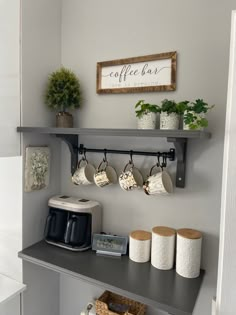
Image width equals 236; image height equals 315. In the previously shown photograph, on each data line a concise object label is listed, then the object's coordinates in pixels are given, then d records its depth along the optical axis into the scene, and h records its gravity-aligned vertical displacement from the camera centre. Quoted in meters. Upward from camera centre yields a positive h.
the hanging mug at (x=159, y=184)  1.03 -0.19
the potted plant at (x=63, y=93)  1.19 +0.22
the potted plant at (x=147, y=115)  1.01 +0.10
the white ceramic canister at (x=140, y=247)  1.08 -0.48
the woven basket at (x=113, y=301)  1.12 -0.79
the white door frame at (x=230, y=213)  0.73 -0.22
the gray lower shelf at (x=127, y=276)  0.86 -0.56
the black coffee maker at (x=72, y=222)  1.18 -0.42
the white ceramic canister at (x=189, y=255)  0.97 -0.46
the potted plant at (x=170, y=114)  0.97 +0.11
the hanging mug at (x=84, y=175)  1.21 -0.18
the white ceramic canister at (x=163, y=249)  1.02 -0.46
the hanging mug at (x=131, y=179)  1.10 -0.18
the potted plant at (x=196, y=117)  0.90 +0.09
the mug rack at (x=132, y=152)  1.08 -0.06
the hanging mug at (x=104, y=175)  1.15 -0.18
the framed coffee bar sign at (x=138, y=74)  1.07 +0.31
